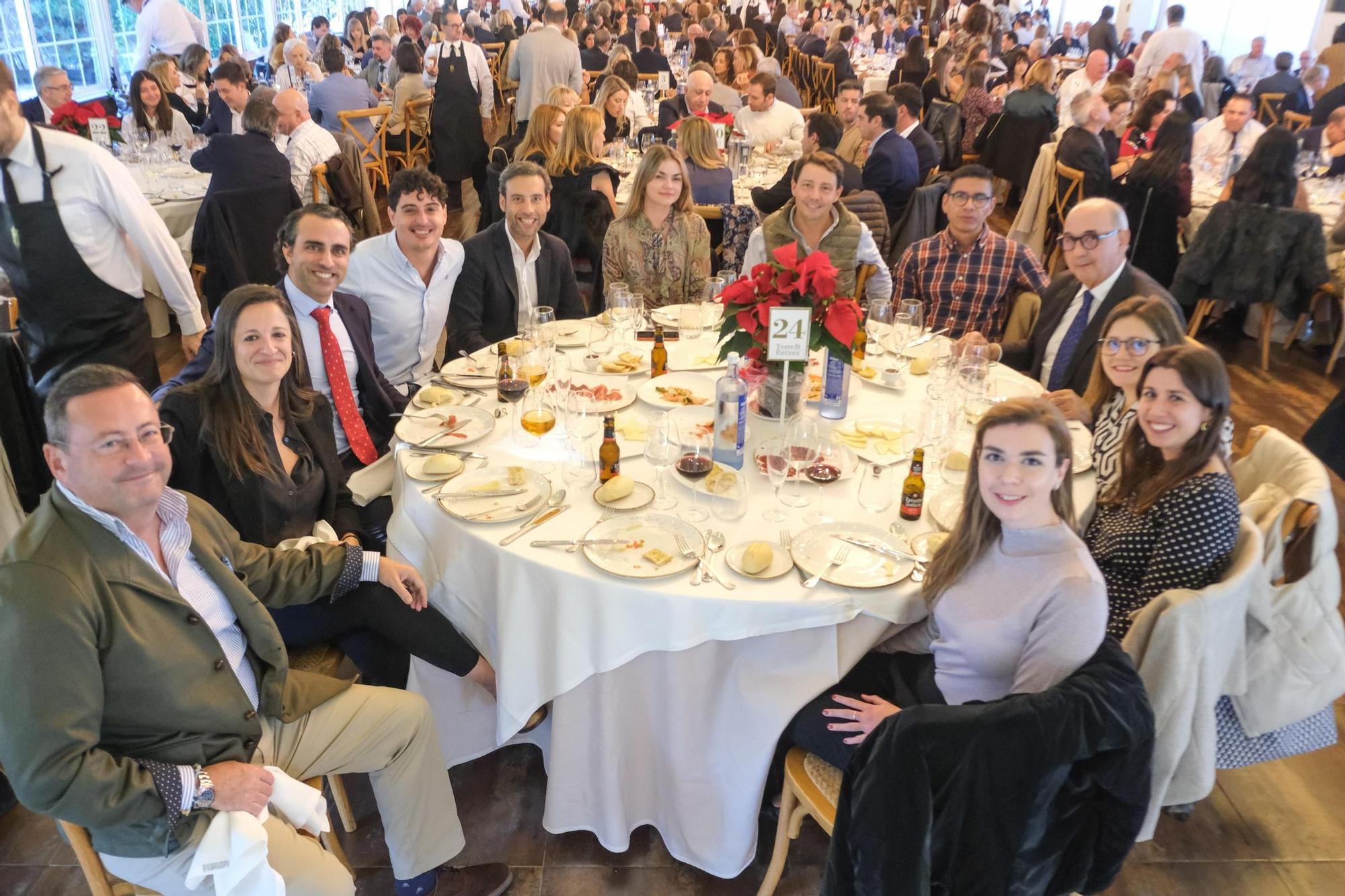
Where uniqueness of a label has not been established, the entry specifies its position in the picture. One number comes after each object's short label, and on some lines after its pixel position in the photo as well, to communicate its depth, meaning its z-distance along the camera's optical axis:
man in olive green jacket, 1.46
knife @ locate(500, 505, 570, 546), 1.99
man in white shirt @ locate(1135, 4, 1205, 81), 9.42
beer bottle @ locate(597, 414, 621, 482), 2.15
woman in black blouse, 2.18
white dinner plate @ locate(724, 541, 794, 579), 1.88
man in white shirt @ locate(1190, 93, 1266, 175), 5.86
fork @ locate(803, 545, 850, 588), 1.85
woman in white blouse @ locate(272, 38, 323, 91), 7.96
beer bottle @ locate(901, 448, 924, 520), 2.07
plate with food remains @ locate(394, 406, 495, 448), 2.39
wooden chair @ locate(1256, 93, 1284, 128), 7.57
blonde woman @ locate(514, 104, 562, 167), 5.09
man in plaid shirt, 3.46
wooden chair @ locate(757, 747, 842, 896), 1.80
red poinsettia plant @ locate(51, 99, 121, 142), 5.27
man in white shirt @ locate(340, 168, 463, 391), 3.15
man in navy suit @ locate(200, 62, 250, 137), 5.63
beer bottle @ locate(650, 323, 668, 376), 2.80
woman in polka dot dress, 1.87
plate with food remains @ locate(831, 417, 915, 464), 2.33
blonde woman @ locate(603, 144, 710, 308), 3.77
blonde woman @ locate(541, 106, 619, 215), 4.54
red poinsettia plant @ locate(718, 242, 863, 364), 2.23
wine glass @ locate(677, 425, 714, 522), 2.21
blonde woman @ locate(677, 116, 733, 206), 4.77
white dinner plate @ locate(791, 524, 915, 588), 1.87
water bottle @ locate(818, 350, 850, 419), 2.49
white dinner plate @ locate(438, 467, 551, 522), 2.07
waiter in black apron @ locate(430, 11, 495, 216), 7.39
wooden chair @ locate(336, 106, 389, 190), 6.45
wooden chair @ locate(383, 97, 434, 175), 7.66
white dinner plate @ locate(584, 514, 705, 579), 1.89
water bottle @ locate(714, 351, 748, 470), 2.18
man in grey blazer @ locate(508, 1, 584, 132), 7.61
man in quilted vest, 3.55
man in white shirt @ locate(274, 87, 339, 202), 5.25
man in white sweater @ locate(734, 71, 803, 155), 6.45
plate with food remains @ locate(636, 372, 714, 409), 2.56
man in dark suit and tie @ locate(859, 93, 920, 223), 5.12
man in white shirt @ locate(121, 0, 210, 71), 7.91
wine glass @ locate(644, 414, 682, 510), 2.15
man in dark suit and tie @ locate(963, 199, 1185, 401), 2.94
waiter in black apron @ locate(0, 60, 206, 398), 3.00
